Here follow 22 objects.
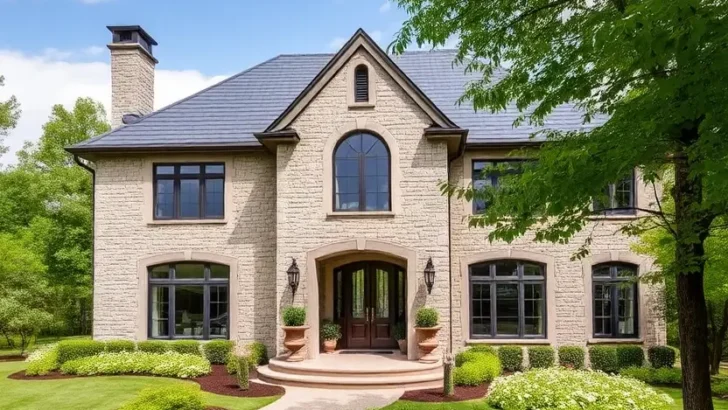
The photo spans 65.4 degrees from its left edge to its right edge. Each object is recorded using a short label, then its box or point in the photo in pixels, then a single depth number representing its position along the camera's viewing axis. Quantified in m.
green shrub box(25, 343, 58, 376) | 13.85
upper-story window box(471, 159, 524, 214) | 15.21
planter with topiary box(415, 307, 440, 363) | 13.24
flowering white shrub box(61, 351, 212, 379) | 13.39
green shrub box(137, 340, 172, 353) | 14.87
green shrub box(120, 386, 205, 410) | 9.12
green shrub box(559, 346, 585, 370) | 14.24
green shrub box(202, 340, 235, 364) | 14.91
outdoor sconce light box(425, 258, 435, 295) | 13.70
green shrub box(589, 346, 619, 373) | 14.30
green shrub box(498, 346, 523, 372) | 14.22
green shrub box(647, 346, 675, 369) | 14.26
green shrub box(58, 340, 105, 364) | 14.51
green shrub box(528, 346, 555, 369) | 14.34
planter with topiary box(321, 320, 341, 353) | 14.90
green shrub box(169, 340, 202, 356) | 14.91
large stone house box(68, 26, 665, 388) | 14.12
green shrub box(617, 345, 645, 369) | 14.24
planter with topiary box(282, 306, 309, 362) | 13.45
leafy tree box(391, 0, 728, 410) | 3.94
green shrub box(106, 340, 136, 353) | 14.81
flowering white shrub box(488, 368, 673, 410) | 9.73
